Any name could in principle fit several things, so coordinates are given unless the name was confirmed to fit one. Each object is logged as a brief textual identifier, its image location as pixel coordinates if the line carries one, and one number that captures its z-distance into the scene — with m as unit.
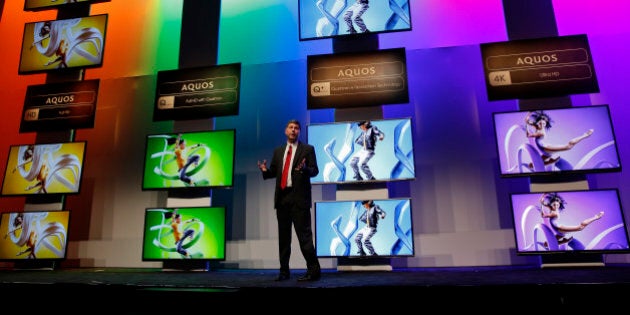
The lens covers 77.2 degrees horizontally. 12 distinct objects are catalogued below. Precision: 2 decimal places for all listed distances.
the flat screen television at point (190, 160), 4.77
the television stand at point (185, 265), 4.74
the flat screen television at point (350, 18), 4.85
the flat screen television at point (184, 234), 4.61
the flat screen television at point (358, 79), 4.68
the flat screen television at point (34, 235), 4.98
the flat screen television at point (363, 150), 4.42
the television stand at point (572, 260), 4.04
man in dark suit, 3.34
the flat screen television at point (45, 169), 5.11
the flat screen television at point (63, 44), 5.50
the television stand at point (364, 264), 4.42
